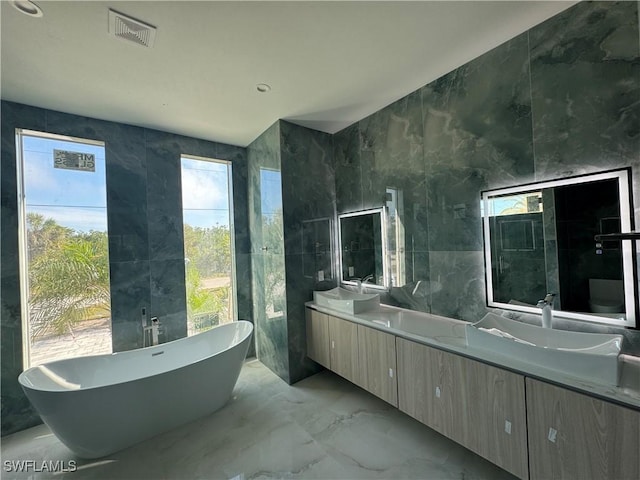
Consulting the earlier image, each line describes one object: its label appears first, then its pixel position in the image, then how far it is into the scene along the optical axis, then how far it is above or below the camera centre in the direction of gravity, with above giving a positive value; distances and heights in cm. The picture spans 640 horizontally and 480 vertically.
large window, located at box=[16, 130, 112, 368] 246 +5
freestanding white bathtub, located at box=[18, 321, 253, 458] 184 -117
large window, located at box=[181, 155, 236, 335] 333 +6
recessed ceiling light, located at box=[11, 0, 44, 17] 142 +137
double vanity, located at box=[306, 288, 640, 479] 115 -86
